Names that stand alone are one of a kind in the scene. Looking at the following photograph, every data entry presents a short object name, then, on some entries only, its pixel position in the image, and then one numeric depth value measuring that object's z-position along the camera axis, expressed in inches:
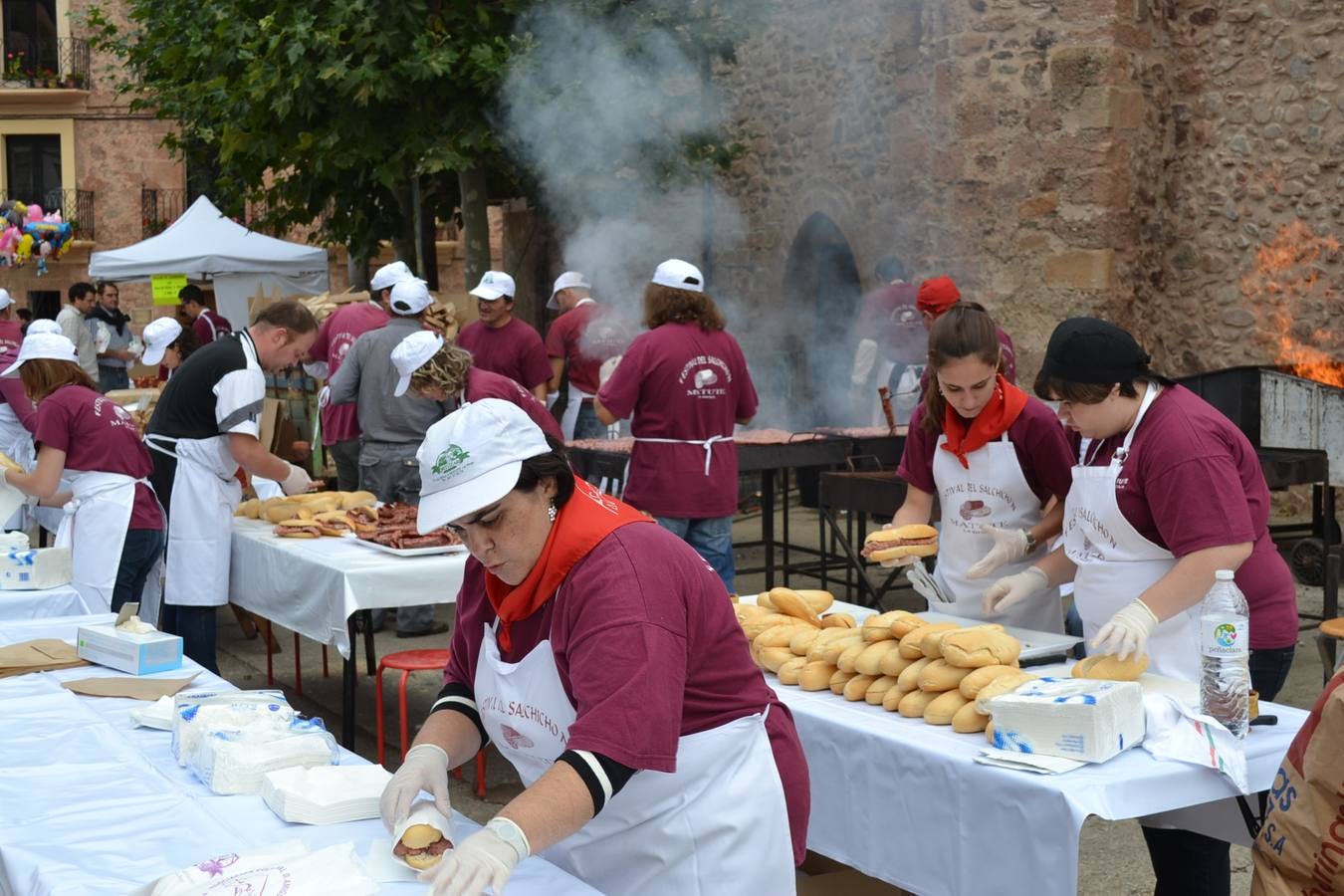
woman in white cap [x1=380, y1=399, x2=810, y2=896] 80.3
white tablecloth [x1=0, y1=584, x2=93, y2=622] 178.2
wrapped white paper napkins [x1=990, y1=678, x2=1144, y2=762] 106.2
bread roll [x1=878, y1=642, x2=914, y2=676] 127.0
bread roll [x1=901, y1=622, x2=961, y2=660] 127.0
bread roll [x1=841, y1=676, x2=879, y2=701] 129.2
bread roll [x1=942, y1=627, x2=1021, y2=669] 122.0
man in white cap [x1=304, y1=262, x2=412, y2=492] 311.6
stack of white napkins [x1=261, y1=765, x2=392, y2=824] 96.5
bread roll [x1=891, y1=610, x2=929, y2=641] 130.5
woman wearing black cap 121.2
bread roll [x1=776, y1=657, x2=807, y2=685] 136.0
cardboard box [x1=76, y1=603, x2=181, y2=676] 138.3
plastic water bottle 110.0
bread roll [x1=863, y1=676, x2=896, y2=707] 127.2
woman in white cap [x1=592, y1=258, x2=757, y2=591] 244.7
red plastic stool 196.2
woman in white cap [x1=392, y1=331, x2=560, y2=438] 232.2
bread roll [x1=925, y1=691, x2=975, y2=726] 119.1
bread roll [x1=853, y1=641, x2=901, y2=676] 128.4
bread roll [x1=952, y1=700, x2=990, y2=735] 116.4
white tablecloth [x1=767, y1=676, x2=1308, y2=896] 103.1
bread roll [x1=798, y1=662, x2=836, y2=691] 133.6
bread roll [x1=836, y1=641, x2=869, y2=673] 130.7
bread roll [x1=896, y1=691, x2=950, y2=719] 122.5
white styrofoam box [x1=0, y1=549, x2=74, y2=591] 183.6
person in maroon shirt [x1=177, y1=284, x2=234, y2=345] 506.3
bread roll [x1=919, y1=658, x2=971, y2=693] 121.6
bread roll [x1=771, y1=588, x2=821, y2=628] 151.1
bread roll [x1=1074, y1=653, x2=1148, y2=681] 119.1
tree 431.2
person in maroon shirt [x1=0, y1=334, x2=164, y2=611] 211.2
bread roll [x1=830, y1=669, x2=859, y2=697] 131.8
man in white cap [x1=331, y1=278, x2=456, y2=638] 285.3
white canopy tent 604.4
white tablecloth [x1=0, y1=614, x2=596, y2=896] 88.8
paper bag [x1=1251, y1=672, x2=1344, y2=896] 76.2
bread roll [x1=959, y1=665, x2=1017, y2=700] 118.2
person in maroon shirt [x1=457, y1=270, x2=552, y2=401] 343.9
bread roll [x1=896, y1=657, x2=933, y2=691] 124.3
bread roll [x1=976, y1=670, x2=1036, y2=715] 114.4
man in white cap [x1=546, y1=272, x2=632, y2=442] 374.3
